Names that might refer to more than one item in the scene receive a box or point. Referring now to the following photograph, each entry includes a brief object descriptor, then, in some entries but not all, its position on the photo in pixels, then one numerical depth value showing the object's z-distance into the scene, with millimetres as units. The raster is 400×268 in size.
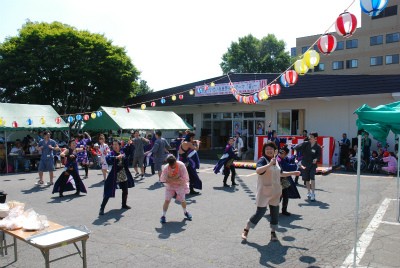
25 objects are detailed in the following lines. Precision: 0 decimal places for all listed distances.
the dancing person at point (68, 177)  9320
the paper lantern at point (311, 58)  7751
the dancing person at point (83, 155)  13191
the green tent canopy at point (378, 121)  5008
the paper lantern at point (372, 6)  5237
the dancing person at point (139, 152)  12747
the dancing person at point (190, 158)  9516
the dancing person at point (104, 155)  11281
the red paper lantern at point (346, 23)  6211
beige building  41875
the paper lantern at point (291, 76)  10117
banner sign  19297
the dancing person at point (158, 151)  11758
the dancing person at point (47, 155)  11094
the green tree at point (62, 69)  22141
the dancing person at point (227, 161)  10638
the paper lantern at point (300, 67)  8166
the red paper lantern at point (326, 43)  7184
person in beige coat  5230
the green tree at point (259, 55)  47109
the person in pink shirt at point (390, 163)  13281
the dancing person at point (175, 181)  6562
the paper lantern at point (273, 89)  13083
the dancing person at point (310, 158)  8531
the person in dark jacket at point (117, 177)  7258
